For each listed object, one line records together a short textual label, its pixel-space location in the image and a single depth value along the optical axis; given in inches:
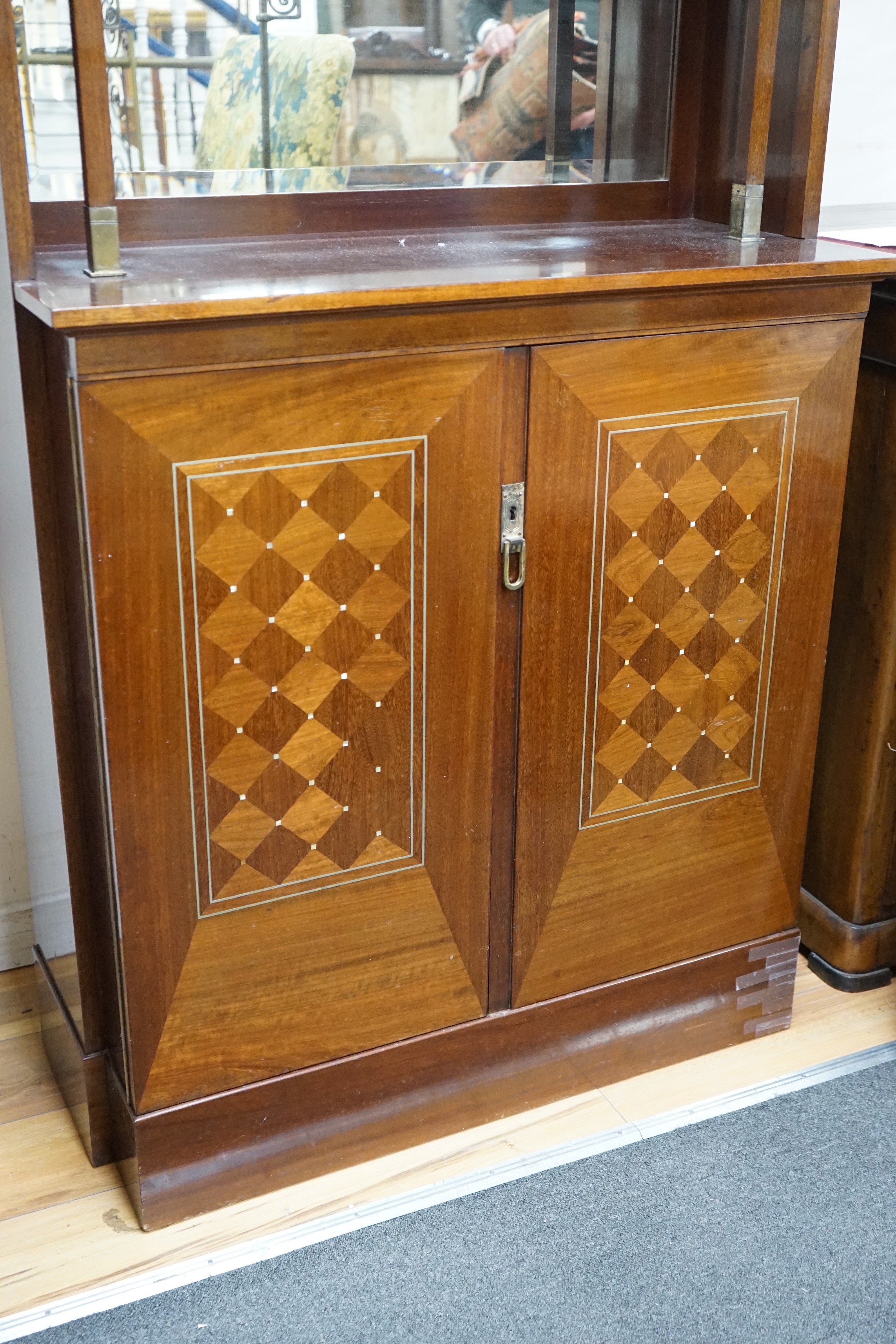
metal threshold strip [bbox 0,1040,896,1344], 72.3
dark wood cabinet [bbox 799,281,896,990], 89.6
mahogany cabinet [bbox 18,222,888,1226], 66.2
